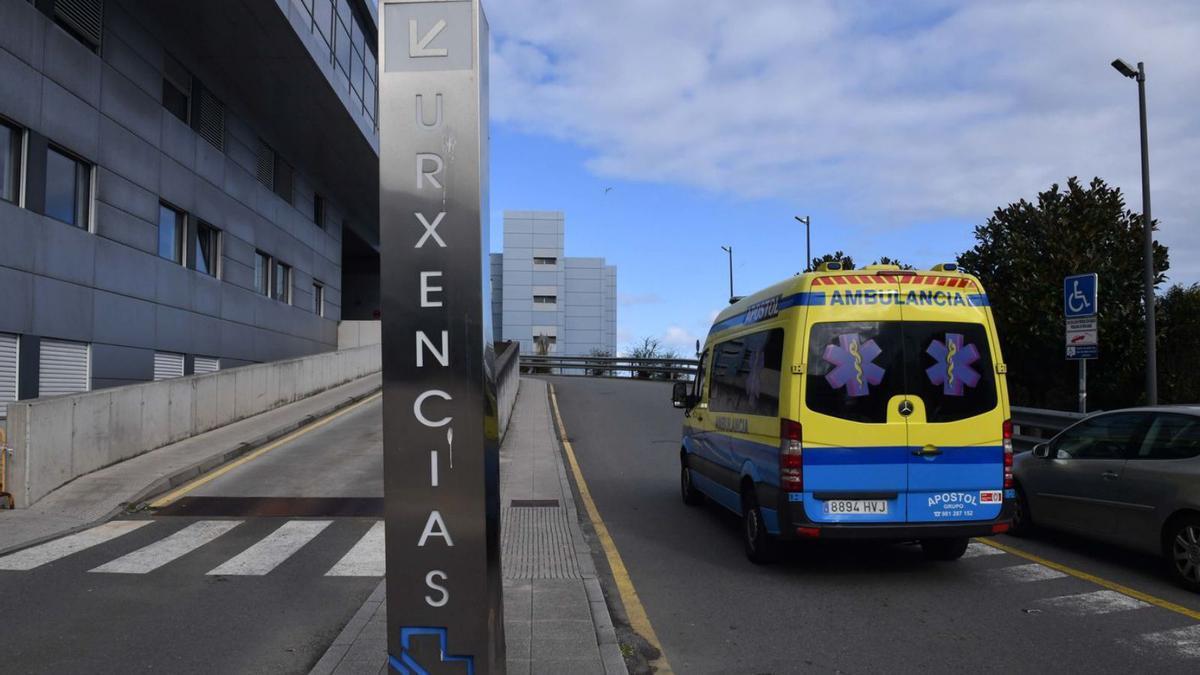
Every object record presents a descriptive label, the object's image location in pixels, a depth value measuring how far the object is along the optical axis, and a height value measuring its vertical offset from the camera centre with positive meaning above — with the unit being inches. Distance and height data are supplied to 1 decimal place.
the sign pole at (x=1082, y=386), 527.2 -9.7
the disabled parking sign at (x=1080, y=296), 513.3 +44.5
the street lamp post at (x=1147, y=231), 672.6 +107.8
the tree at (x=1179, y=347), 974.4 +27.5
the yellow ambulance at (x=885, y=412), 283.0 -13.9
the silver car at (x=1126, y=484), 281.1 -40.3
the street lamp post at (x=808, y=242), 1471.5 +210.7
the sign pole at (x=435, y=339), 161.6 +5.1
